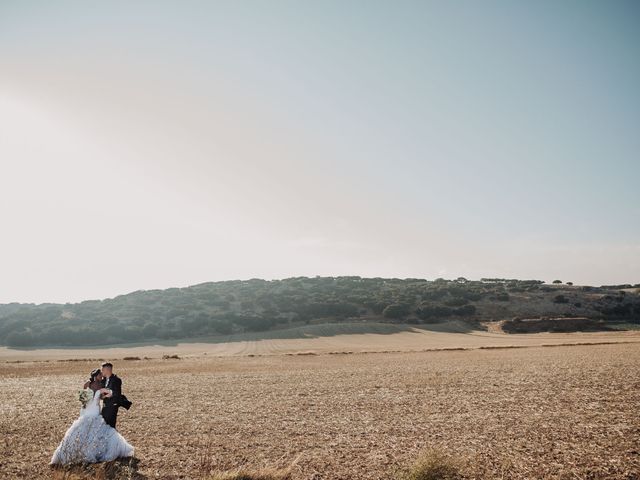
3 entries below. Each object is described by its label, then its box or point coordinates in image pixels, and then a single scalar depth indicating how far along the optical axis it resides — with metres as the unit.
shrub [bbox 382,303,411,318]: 104.81
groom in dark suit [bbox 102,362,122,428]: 11.08
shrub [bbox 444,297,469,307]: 107.69
